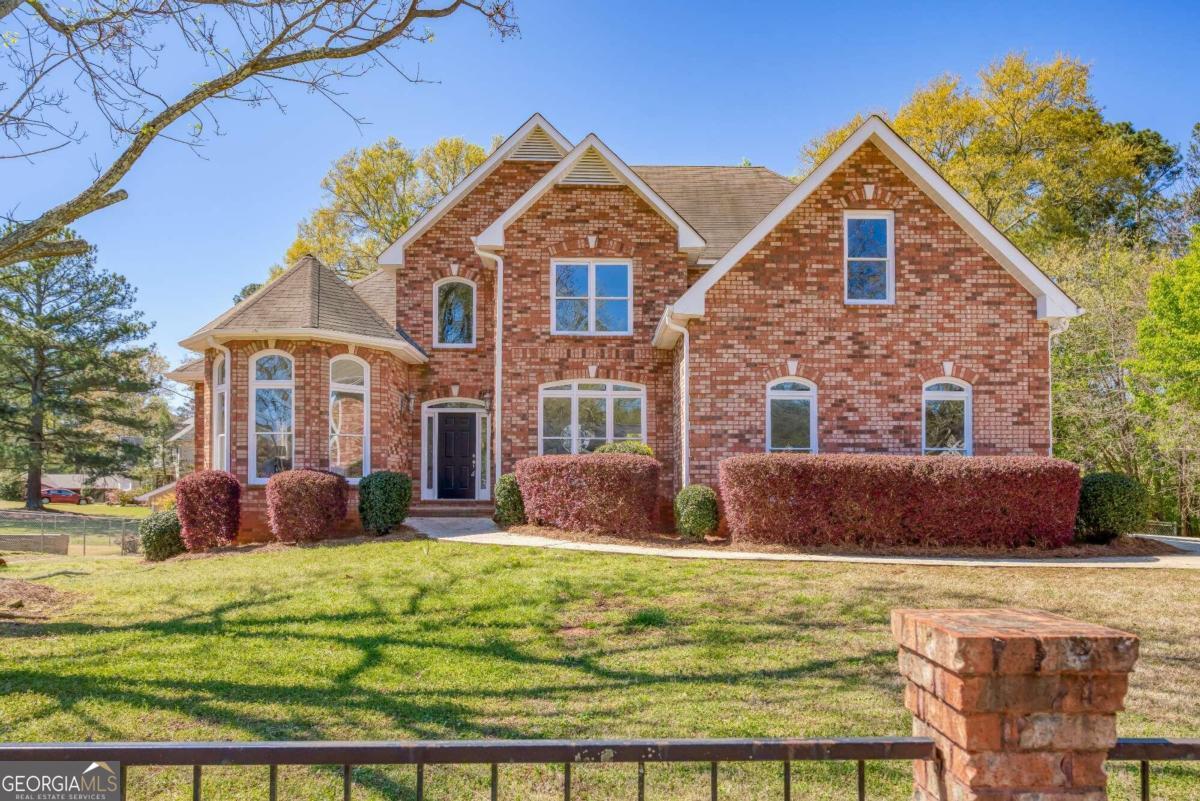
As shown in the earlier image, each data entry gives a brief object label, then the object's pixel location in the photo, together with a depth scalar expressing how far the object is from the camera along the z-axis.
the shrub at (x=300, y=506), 12.84
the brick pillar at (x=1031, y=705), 2.07
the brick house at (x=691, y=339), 14.01
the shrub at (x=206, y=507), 13.17
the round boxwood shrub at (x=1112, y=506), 12.41
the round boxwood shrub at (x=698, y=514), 12.94
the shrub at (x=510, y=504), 14.35
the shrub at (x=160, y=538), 13.29
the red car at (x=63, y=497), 47.19
